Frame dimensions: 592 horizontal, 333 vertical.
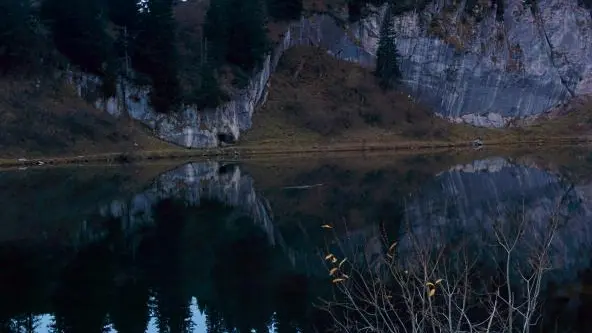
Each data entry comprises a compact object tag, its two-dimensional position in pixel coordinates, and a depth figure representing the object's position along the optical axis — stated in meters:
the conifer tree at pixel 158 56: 67.44
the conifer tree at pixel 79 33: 64.69
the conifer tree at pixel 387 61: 87.56
